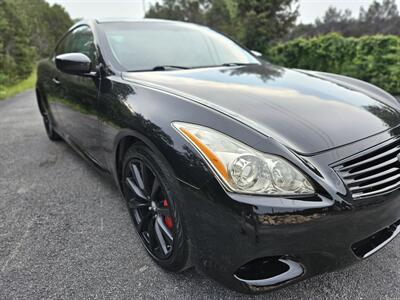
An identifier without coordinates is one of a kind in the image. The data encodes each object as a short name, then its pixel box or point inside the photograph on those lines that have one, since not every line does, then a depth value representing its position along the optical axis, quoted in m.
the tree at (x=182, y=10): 34.12
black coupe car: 1.15
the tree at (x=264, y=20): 13.20
